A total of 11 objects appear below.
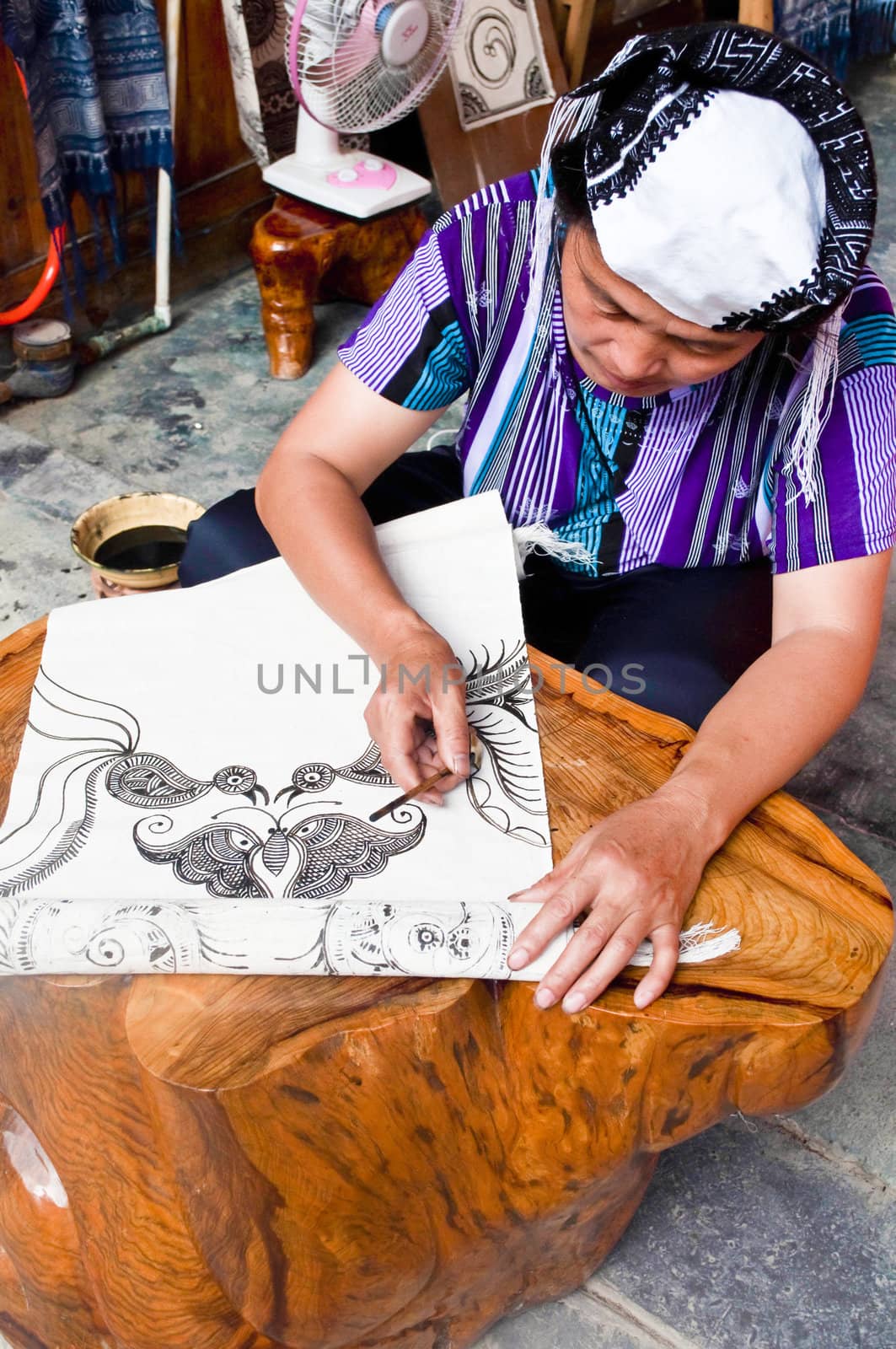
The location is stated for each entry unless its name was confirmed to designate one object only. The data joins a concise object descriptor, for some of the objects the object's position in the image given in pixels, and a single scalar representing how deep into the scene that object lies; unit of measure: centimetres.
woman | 107
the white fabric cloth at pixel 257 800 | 101
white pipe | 278
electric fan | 243
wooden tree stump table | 99
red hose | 269
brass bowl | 212
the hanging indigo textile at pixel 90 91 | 249
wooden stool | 288
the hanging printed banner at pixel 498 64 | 336
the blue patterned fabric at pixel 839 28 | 404
